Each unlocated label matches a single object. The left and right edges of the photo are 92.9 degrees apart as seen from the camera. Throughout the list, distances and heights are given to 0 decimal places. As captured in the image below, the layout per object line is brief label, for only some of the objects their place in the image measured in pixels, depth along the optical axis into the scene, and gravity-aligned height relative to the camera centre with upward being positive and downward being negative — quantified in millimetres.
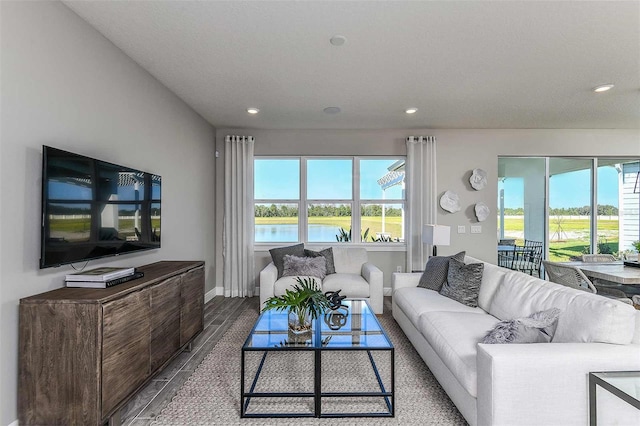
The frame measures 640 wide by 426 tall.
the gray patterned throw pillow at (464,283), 2885 -650
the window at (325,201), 5031 +247
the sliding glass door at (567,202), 5012 +256
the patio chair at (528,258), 4949 -665
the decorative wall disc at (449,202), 4910 +239
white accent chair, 3809 -869
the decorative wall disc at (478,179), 4887 +611
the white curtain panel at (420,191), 4859 +409
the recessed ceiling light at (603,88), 3255 +1418
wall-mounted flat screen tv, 1771 +41
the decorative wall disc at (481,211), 4918 +97
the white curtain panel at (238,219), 4793 -56
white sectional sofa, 1503 -788
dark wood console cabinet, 1632 -782
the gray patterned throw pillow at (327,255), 4316 -564
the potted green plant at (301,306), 2295 -696
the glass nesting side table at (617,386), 1338 -772
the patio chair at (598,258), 3791 -508
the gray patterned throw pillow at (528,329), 1744 -663
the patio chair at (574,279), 2963 -624
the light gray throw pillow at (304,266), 4016 -684
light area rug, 1929 -1280
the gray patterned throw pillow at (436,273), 3320 -635
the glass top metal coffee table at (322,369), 1979 -1263
